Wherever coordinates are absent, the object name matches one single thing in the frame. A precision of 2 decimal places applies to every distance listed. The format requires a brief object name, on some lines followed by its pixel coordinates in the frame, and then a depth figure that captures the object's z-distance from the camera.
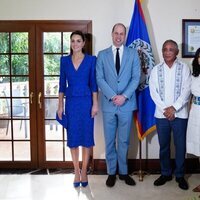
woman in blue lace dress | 3.09
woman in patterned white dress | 2.93
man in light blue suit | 3.10
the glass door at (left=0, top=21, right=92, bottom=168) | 3.60
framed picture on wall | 3.53
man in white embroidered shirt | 3.02
